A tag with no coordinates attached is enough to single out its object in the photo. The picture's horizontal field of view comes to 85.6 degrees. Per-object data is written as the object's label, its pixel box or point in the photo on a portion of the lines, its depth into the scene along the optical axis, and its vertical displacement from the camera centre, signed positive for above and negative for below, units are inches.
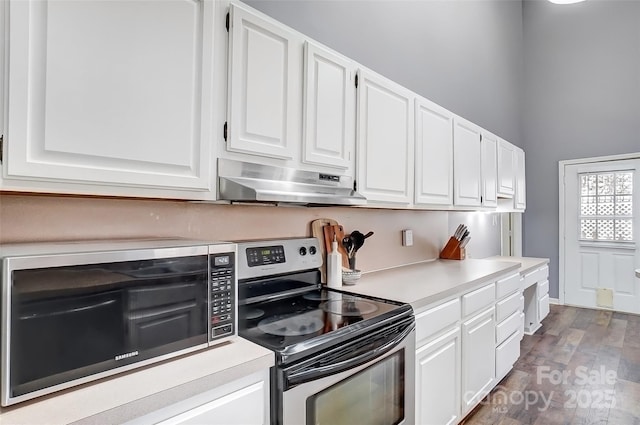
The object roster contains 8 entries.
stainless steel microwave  29.7 -9.5
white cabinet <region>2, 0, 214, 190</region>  33.5 +13.5
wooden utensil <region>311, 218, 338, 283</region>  77.5 -4.5
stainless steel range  42.6 -16.9
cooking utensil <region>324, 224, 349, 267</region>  79.4 -4.8
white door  178.5 -8.2
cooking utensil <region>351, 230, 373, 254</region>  81.4 -5.4
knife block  120.8 -11.9
